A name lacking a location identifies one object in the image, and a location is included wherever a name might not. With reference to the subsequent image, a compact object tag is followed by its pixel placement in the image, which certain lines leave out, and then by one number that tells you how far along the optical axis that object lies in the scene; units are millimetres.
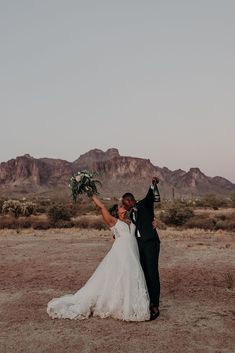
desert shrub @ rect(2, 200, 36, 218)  39375
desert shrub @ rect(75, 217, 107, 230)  29861
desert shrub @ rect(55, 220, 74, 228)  30858
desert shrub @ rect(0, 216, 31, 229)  30438
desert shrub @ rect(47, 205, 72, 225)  32719
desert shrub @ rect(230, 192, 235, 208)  54159
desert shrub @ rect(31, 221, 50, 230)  30377
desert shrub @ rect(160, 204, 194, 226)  32281
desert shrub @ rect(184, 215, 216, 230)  29803
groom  9312
